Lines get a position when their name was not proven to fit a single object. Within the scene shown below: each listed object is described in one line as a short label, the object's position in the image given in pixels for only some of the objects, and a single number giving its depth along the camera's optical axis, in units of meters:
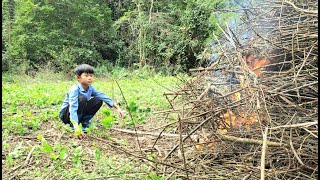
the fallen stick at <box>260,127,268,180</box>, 1.66
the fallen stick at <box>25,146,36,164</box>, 3.17
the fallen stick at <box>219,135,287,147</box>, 2.30
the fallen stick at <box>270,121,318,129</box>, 1.80
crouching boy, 4.21
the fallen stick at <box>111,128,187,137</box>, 3.55
